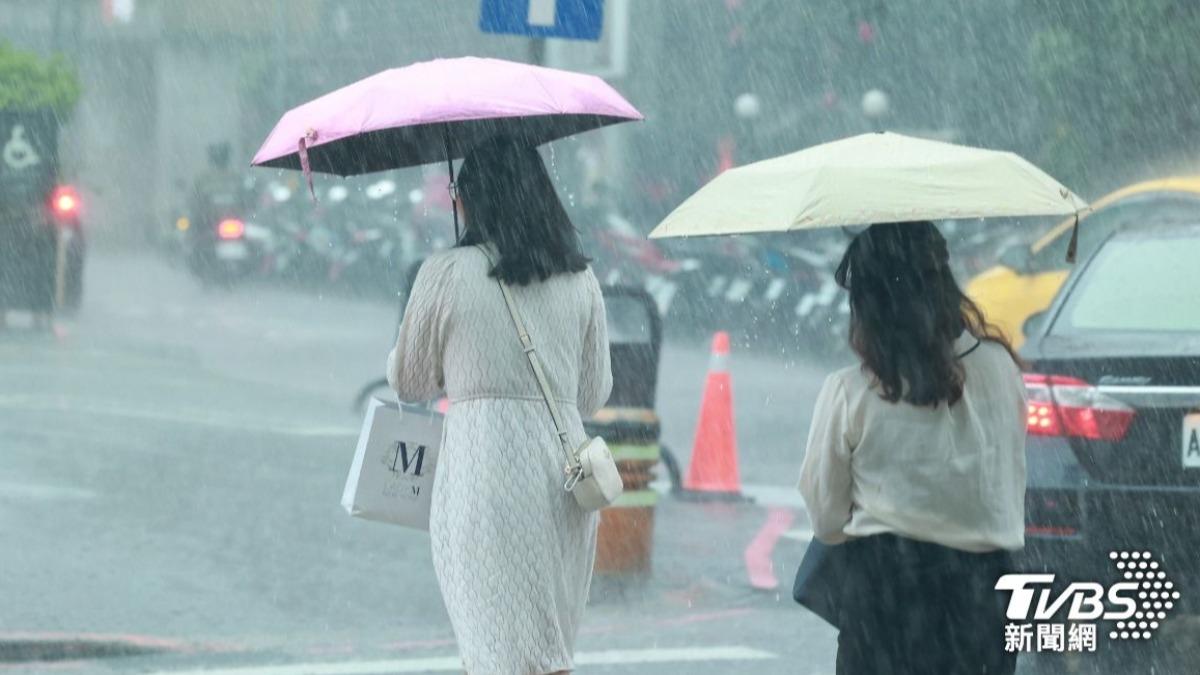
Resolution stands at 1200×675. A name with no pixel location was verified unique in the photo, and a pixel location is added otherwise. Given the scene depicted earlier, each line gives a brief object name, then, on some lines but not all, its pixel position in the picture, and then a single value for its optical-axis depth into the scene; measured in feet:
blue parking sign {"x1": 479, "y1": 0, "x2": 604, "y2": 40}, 50.42
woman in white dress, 27.86
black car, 38.52
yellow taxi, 74.90
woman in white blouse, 25.13
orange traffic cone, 69.15
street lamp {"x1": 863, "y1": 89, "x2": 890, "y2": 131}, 173.68
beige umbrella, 25.17
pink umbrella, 28.86
